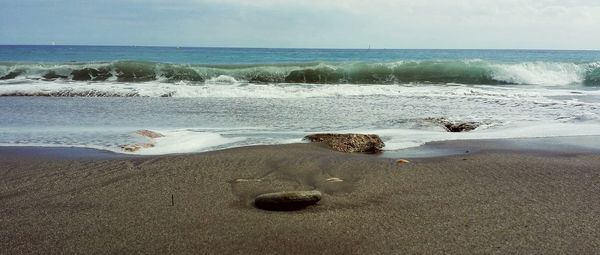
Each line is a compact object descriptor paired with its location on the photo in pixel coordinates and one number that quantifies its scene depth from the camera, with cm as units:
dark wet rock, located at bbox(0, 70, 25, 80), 1916
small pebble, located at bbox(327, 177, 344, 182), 402
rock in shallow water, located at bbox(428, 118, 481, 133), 716
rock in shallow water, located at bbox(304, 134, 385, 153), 536
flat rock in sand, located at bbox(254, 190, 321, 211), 319
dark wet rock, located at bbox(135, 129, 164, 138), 631
